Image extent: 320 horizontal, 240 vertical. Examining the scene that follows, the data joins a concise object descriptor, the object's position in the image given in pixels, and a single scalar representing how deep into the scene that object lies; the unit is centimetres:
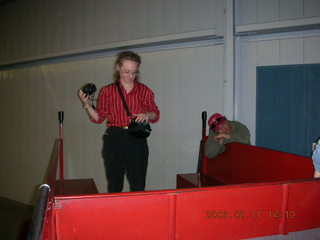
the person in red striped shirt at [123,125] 168
